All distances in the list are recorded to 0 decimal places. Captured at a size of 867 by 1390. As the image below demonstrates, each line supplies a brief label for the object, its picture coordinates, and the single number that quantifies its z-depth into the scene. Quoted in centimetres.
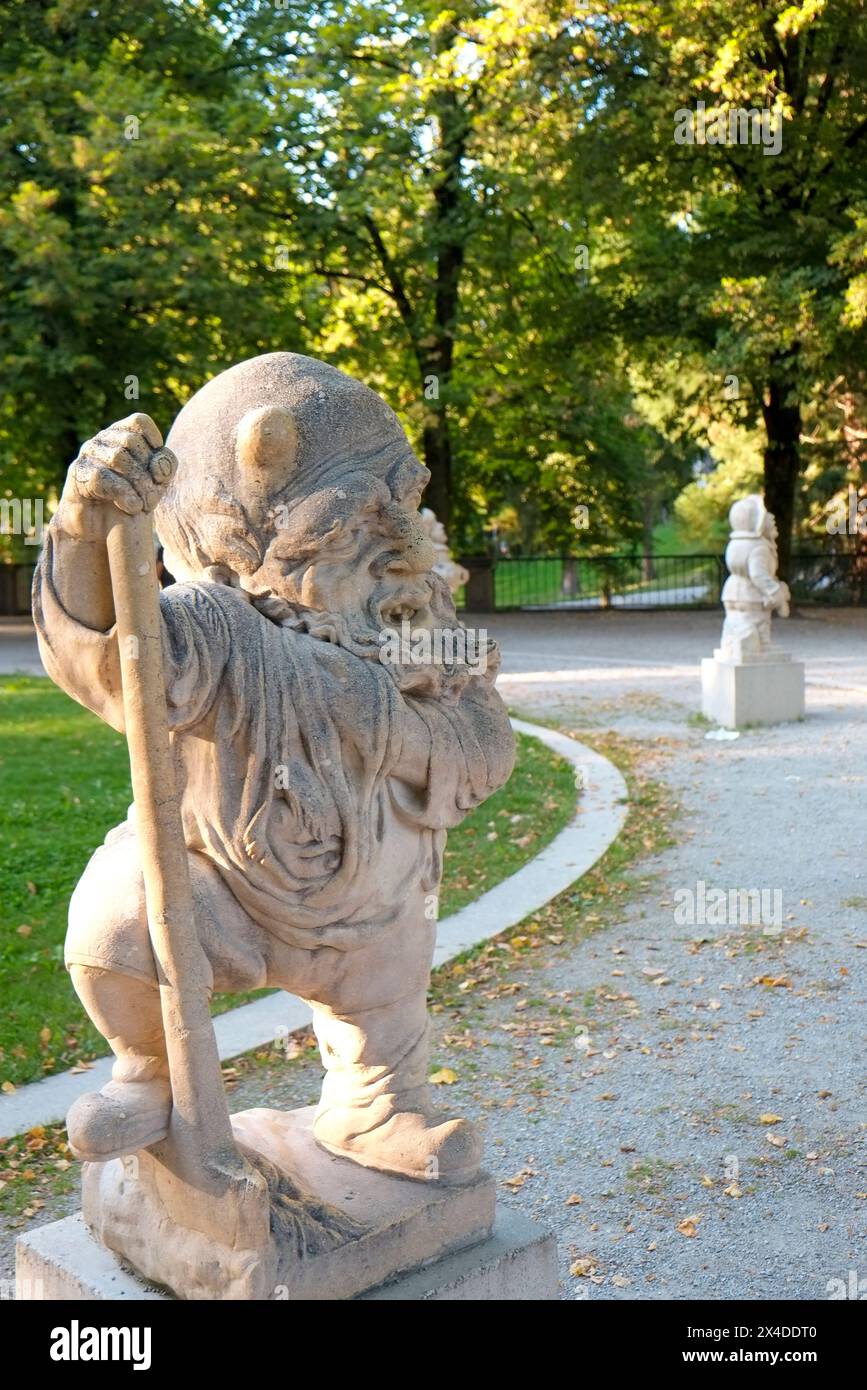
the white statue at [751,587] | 1489
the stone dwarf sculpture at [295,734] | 296
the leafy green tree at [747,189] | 2089
